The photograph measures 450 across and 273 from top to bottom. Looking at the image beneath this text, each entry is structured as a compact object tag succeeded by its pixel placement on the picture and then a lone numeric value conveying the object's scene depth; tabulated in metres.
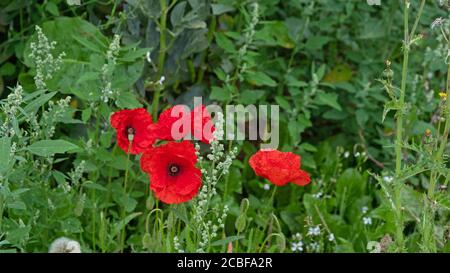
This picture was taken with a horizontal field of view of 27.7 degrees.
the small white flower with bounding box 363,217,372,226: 3.06
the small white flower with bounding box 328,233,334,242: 2.91
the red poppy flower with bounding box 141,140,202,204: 2.27
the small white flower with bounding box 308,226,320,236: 2.91
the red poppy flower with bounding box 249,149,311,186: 2.39
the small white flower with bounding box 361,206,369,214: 3.14
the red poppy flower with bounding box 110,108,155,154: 2.41
